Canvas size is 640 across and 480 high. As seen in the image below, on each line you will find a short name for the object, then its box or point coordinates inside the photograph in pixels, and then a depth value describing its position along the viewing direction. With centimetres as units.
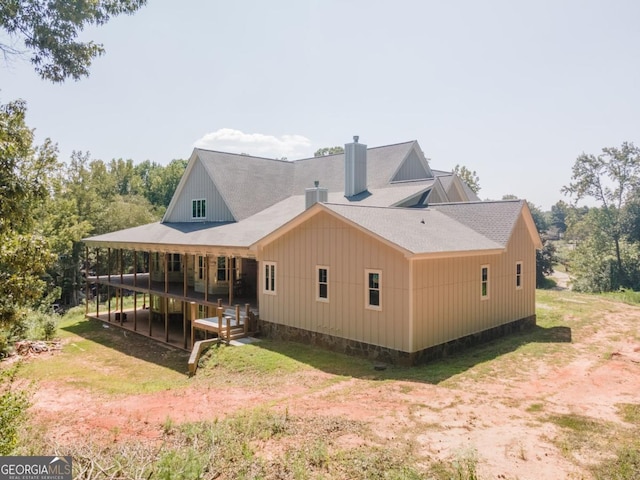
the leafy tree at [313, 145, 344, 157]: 6841
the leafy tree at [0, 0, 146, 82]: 1212
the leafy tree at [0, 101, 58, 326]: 811
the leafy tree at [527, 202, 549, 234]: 8562
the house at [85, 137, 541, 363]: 1241
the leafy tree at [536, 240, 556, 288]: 4719
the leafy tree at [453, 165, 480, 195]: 5784
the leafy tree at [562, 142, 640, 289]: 4344
